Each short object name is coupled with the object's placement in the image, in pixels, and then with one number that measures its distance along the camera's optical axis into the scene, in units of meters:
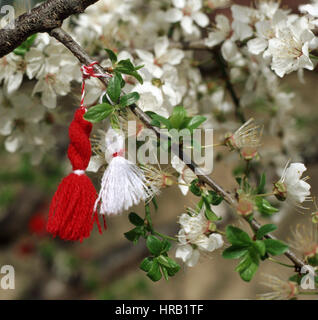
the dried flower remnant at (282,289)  0.55
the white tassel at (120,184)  0.53
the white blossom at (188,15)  0.63
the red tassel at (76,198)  0.54
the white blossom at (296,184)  0.54
